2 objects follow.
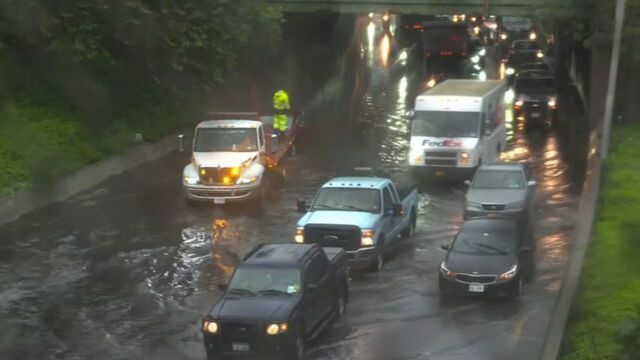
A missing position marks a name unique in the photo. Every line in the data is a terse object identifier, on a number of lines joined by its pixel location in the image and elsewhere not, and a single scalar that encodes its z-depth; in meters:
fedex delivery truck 29.64
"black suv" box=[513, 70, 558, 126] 39.72
